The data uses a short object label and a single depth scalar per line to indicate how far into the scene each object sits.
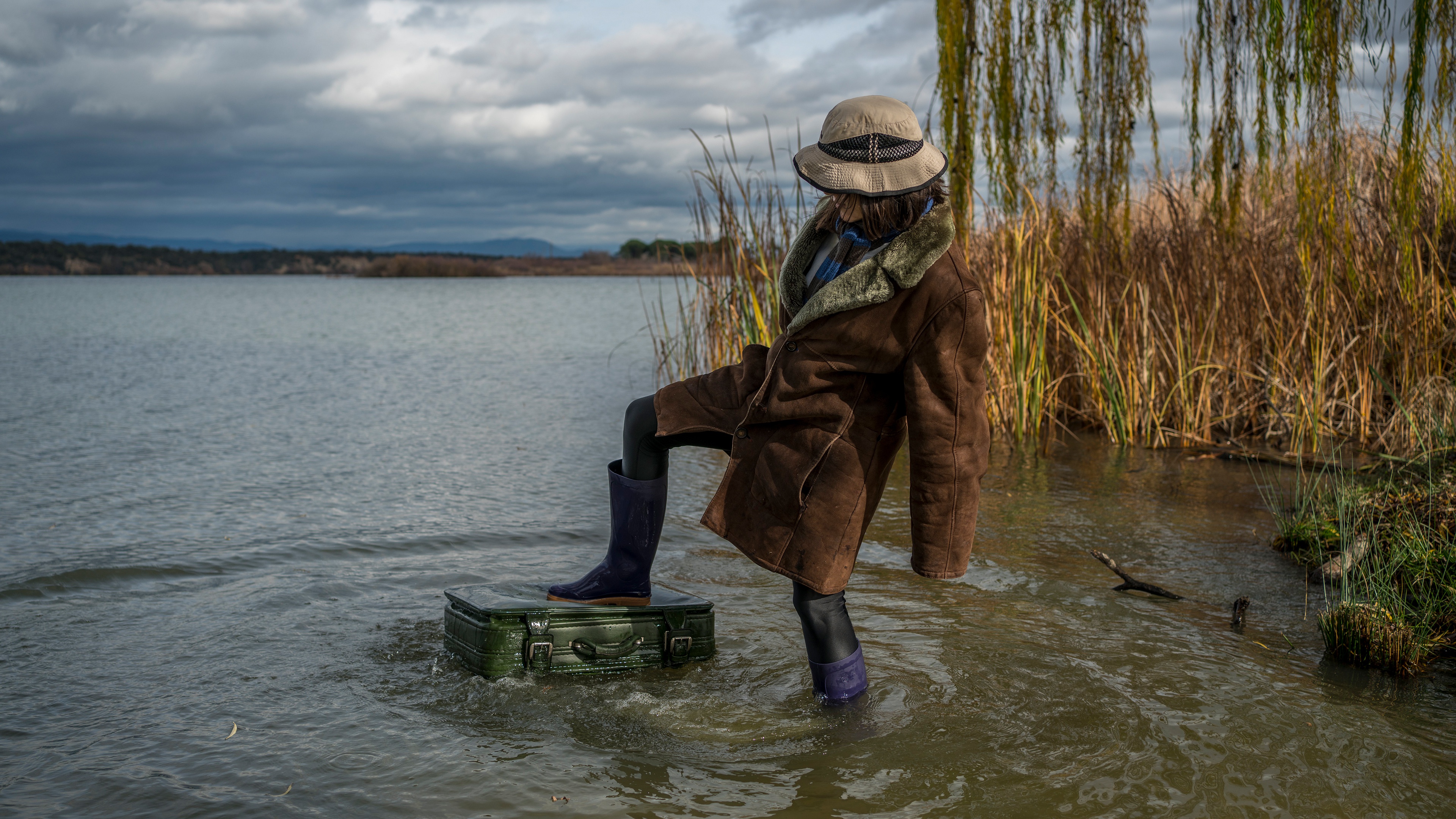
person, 2.55
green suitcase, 3.24
